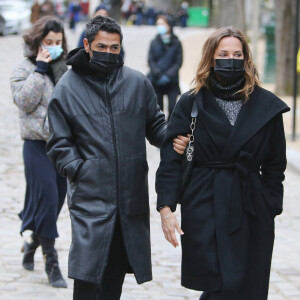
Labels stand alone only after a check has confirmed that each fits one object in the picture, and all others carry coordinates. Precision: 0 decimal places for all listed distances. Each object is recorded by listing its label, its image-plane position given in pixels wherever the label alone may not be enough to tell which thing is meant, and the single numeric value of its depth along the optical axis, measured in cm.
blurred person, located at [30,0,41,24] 2034
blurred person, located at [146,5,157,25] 6456
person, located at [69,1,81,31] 4297
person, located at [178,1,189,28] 5902
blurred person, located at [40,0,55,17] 2232
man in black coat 450
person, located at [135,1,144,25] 6284
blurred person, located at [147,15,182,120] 1282
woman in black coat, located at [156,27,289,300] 431
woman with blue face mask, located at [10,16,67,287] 594
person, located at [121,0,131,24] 6575
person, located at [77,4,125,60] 1166
